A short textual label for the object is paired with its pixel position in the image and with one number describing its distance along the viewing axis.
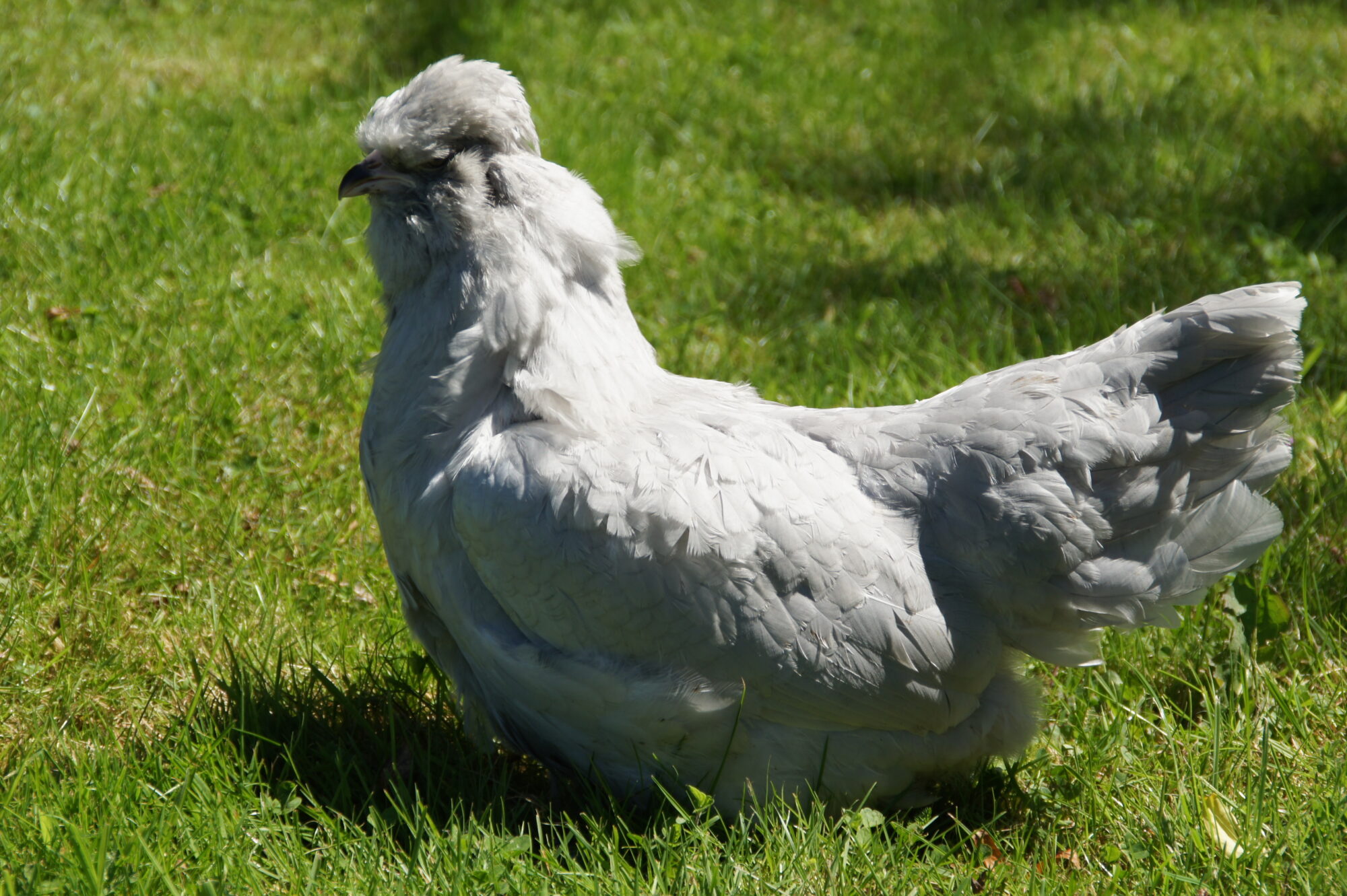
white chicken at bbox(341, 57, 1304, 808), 5.46
